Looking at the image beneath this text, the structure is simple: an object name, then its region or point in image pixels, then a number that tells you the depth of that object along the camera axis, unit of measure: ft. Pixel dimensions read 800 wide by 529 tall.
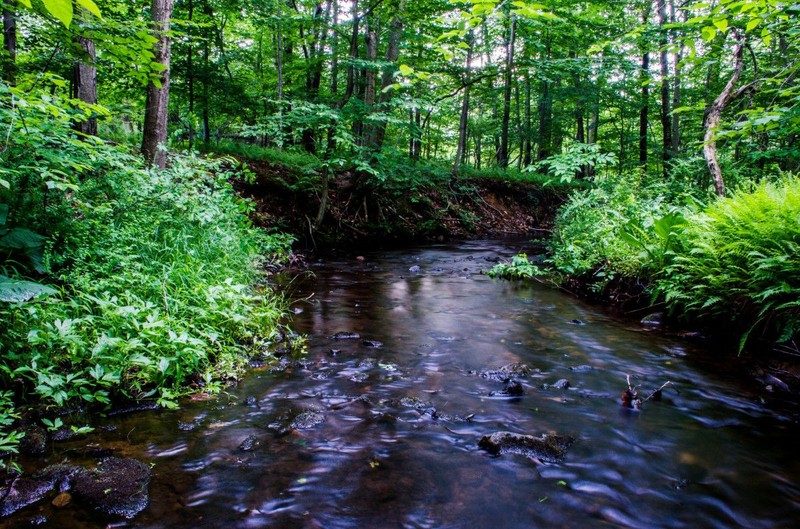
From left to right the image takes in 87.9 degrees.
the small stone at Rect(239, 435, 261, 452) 9.54
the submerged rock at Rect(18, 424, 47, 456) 8.79
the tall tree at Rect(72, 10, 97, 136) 23.12
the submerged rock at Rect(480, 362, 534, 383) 13.67
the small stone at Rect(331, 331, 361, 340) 17.08
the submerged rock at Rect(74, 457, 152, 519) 7.49
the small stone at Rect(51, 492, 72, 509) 7.47
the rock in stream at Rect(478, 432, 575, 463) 9.59
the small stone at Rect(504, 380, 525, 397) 12.61
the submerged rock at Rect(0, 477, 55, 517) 7.34
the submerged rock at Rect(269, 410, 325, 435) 10.44
